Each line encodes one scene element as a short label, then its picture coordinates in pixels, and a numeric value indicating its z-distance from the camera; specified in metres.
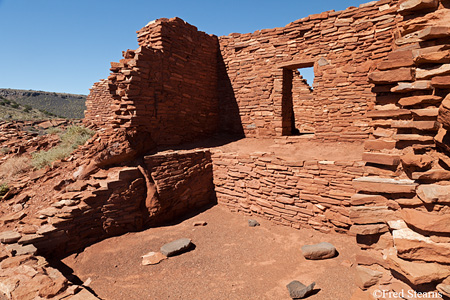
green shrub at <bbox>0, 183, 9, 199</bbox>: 6.07
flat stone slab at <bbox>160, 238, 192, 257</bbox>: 4.60
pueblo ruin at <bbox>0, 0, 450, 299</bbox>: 1.79
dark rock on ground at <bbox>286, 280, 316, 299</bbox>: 3.31
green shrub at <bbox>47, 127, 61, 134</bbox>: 11.27
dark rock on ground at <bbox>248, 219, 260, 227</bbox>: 5.73
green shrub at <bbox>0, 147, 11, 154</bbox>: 9.08
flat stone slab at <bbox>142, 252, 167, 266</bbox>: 4.39
